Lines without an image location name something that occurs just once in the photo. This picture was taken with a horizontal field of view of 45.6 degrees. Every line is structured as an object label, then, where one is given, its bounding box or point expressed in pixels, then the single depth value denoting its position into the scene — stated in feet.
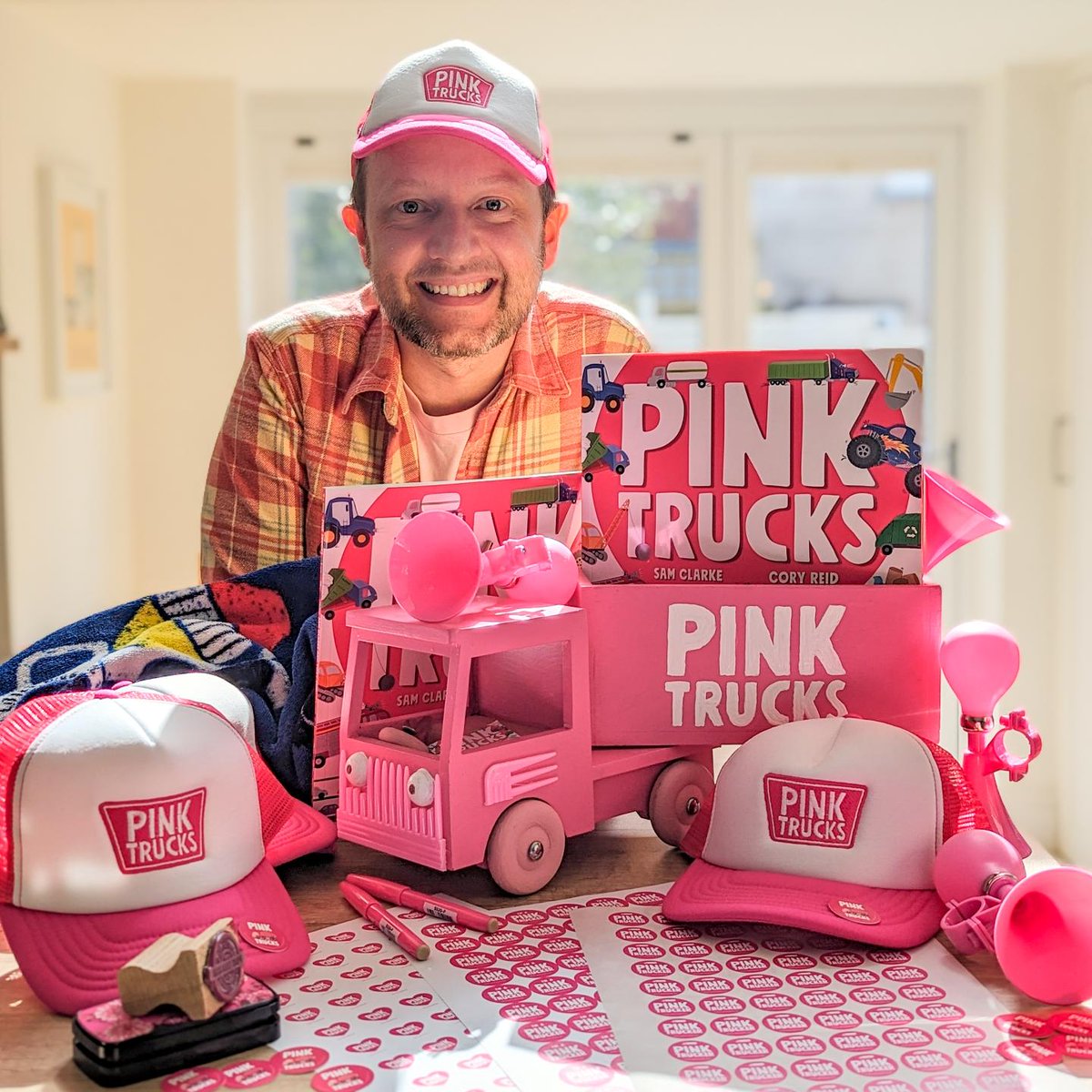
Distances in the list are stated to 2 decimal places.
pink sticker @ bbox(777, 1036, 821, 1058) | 2.49
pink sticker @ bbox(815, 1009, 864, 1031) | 2.58
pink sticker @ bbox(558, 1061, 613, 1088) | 2.37
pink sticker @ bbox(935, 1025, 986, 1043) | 2.53
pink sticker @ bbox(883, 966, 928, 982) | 2.78
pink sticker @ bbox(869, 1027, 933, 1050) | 2.51
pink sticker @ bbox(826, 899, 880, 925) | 2.86
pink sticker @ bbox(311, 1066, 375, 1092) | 2.36
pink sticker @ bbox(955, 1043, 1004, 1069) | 2.44
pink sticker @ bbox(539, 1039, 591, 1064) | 2.46
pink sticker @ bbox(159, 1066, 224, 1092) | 2.36
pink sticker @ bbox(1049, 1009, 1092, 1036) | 2.53
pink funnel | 3.52
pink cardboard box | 3.37
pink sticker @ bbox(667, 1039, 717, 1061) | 2.47
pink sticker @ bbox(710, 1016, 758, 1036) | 2.57
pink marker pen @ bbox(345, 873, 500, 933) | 3.03
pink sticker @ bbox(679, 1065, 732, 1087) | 2.38
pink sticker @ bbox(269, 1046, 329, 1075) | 2.43
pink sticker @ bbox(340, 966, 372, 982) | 2.81
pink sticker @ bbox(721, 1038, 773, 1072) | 2.48
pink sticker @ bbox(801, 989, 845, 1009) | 2.67
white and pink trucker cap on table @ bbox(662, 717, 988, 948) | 2.93
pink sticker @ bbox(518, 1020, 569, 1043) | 2.54
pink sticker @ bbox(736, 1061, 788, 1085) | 2.39
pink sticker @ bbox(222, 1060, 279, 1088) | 2.37
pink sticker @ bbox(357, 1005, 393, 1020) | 2.63
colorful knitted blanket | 3.44
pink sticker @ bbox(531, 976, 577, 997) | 2.73
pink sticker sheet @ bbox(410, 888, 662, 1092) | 2.43
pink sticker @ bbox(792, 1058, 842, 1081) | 2.40
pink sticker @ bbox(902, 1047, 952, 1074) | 2.42
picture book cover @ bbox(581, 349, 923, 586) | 3.43
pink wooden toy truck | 3.11
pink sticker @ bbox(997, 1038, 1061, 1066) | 2.44
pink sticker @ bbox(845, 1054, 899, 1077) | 2.41
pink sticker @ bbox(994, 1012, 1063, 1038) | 2.54
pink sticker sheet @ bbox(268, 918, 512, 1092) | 2.41
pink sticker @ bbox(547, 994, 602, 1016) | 2.65
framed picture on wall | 11.85
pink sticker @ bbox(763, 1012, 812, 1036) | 2.58
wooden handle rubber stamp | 2.37
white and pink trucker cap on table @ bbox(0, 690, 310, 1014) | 2.64
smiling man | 3.91
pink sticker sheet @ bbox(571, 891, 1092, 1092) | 2.40
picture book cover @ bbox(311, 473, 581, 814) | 3.49
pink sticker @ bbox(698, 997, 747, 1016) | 2.65
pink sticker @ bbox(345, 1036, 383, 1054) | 2.50
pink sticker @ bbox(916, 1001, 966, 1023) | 2.61
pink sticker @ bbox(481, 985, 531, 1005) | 2.69
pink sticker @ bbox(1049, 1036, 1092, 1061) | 2.46
